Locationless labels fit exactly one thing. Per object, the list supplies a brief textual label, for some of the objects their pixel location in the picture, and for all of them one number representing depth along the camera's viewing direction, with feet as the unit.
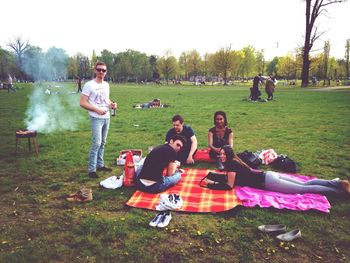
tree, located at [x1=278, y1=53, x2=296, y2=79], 259.60
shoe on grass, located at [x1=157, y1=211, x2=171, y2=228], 15.93
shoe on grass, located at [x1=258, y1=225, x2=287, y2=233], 15.16
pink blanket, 17.94
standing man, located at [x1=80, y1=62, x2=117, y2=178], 21.88
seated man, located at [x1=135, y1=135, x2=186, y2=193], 19.65
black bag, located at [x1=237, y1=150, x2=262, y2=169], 24.89
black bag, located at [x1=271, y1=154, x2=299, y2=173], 24.70
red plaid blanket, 18.05
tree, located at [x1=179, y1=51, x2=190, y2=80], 322.57
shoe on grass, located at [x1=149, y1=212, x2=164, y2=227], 15.96
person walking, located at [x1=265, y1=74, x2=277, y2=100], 85.56
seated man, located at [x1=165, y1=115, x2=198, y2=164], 26.84
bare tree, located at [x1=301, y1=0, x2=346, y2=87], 133.59
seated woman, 26.55
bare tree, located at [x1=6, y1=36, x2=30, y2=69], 79.68
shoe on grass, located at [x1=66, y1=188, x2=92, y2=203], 19.10
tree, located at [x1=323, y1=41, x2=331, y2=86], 233.33
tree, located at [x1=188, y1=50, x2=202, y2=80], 297.94
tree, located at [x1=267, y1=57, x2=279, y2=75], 371.56
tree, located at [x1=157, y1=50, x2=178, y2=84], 309.22
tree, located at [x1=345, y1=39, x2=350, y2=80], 239.91
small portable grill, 28.27
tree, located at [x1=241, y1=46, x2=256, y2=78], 282.07
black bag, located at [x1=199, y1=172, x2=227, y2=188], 21.46
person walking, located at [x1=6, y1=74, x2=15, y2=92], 125.35
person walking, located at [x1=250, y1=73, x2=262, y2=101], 83.15
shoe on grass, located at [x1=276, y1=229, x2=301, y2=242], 14.56
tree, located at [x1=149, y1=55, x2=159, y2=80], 363.93
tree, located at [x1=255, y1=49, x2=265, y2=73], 308.81
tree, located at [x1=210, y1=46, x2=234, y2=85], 239.30
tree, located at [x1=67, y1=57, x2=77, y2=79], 249.26
